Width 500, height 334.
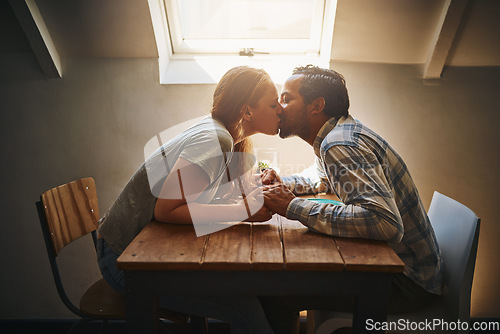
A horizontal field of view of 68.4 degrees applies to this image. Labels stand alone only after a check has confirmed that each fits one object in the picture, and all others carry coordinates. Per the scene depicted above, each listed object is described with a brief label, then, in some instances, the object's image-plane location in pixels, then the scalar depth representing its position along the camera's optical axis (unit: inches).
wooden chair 56.8
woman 48.8
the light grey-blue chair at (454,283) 50.8
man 45.9
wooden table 39.9
